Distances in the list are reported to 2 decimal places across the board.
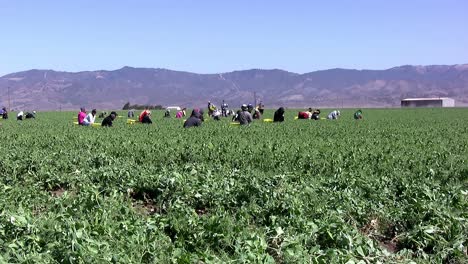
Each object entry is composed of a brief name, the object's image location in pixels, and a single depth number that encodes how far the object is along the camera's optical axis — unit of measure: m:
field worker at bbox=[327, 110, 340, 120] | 35.19
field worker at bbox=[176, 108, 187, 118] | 40.15
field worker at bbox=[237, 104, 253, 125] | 25.61
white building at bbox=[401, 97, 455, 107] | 123.97
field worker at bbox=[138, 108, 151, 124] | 27.96
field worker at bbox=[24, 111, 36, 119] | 42.75
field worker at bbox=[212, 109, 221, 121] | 34.59
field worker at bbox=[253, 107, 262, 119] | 34.41
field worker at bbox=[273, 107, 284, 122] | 28.98
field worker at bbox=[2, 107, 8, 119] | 43.91
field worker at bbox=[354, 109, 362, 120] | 37.22
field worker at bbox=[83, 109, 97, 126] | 26.53
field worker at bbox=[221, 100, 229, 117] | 47.20
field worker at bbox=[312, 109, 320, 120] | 33.03
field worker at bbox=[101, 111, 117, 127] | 24.53
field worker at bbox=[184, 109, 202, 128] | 22.33
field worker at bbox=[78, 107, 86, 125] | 27.40
